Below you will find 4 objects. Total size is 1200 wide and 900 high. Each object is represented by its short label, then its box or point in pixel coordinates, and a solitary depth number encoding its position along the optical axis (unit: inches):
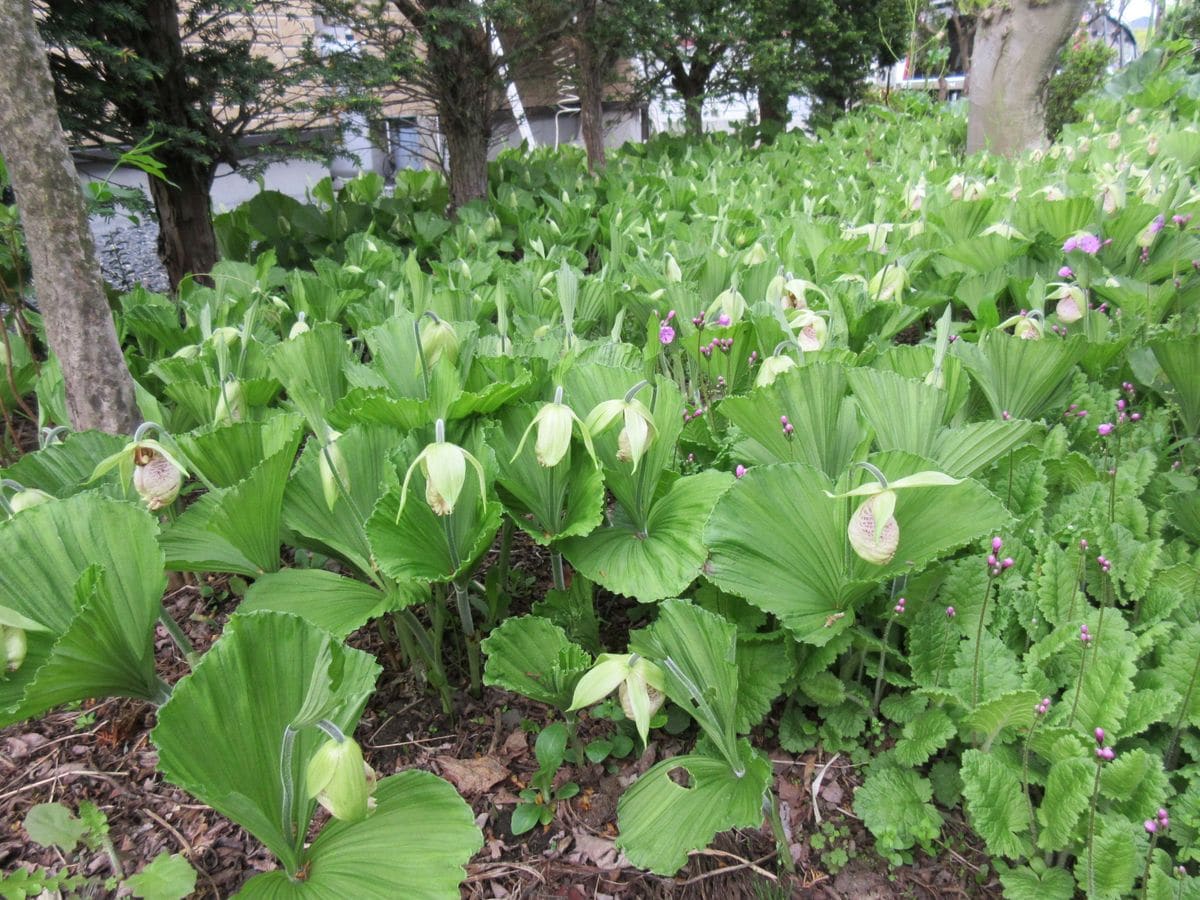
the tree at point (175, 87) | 109.0
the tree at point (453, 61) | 142.4
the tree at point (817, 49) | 402.3
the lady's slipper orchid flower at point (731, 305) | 69.7
